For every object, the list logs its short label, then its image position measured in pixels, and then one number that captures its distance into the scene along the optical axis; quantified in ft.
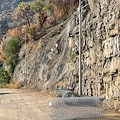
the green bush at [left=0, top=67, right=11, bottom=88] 109.86
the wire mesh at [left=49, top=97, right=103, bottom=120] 24.06
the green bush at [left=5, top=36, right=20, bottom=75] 111.20
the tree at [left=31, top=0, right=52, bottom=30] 120.95
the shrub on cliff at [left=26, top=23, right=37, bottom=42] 105.70
